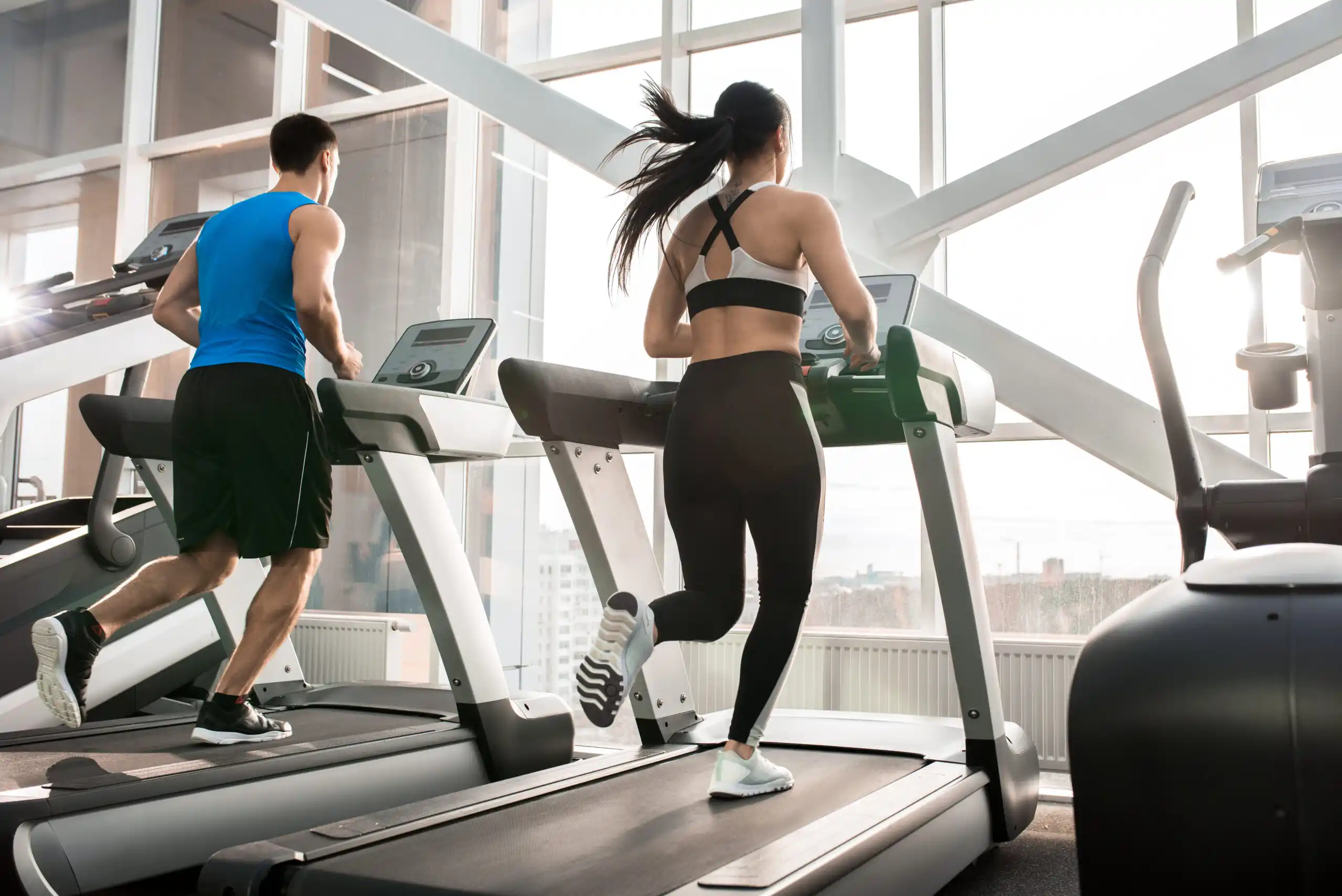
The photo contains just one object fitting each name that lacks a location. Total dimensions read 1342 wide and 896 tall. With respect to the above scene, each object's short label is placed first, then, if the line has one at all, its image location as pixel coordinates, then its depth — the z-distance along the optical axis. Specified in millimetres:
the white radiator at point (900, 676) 3750
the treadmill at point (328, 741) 2148
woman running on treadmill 2049
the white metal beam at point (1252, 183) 3779
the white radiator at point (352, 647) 4895
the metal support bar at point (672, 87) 4645
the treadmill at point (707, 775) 1714
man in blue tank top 2631
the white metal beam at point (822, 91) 3533
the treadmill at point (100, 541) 3521
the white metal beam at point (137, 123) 6156
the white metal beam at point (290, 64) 5703
